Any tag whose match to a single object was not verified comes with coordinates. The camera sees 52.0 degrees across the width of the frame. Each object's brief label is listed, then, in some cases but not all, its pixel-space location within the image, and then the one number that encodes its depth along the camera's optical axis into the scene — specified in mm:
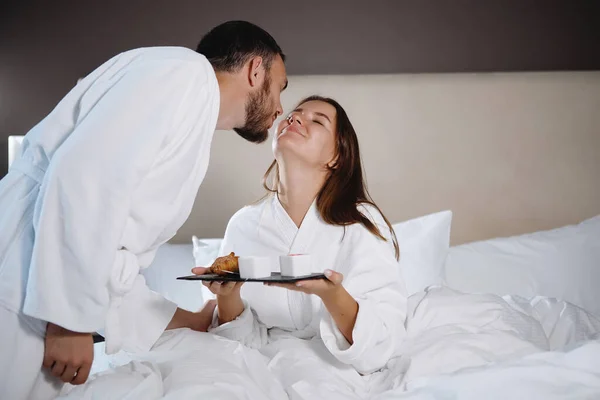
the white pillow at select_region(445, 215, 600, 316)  2289
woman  1511
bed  1281
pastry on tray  1470
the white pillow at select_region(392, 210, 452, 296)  2328
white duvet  1174
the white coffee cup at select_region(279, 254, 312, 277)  1308
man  1197
